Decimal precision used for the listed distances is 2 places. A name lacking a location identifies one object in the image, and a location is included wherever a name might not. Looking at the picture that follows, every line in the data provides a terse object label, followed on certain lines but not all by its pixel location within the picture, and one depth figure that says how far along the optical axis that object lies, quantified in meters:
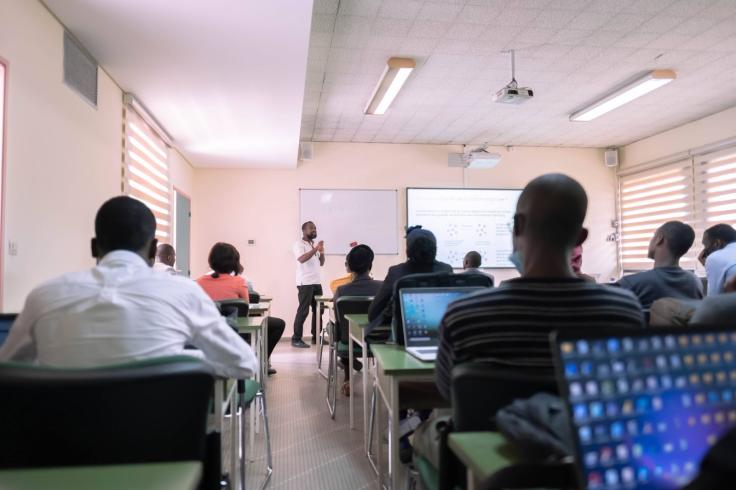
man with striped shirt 1.13
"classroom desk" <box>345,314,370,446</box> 2.74
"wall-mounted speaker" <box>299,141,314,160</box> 7.23
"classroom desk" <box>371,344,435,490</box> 1.70
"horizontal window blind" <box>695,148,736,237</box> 5.88
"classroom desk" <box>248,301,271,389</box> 3.49
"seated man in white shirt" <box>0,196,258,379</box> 1.26
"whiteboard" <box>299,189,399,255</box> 7.32
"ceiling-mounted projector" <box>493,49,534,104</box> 4.36
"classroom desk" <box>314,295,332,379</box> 4.77
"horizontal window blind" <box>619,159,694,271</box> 6.59
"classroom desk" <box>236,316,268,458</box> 2.71
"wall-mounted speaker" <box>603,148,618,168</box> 7.88
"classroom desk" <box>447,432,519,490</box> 0.80
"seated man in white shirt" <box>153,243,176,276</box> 4.52
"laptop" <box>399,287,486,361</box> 2.07
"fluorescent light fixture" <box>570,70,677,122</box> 4.72
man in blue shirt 3.24
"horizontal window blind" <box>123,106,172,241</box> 4.39
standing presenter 6.40
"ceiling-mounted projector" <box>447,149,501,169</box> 6.87
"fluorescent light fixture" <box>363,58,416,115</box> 4.37
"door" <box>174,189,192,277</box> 6.34
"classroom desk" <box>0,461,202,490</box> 0.82
